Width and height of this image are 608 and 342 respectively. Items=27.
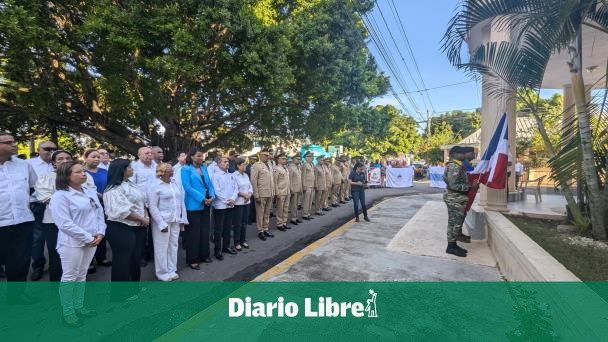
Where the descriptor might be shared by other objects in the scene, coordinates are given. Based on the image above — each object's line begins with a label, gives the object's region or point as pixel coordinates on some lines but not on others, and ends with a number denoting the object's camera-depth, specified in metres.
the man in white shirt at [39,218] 4.59
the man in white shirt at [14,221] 3.58
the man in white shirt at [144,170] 5.02
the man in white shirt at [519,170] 12.89
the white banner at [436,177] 19.16
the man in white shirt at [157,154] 5.30
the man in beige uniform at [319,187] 10.12
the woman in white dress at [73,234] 3.19
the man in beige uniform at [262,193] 7.06
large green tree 7.77
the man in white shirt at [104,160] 5.81
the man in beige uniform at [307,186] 9.38
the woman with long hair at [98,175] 4.75
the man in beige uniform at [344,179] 12.45
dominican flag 5.92
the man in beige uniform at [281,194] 7.81
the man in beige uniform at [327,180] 10.57
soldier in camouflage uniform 5.62
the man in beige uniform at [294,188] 8.75
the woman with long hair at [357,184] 8.45
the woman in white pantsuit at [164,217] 4.32
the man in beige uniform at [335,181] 11.46
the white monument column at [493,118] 6.91
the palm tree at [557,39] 4.44
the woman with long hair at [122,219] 3.70
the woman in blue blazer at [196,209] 5.03
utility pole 38.35
